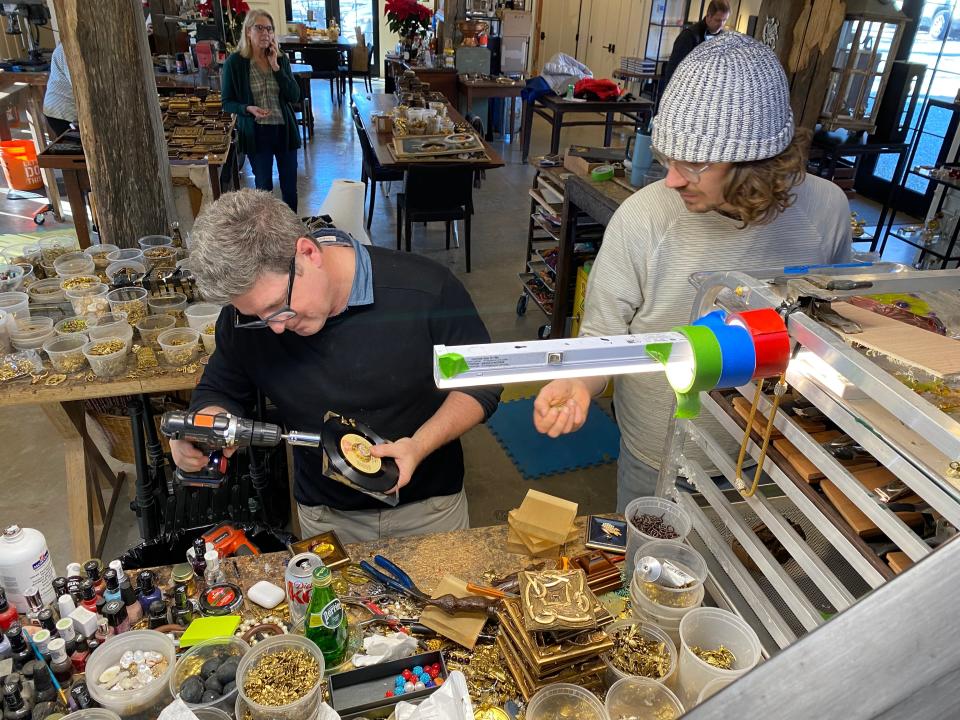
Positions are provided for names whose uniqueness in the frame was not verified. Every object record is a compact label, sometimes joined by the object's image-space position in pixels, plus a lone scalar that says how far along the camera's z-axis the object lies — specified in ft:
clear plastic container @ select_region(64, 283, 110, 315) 9.60
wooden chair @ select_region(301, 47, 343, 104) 40.16
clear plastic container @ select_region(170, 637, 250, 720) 4.38
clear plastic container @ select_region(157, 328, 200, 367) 9.11
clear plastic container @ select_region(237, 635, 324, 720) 4.05
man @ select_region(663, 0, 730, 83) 23.89
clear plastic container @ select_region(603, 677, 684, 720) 4.22
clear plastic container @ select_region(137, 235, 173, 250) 11.69
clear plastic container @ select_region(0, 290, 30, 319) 9.41
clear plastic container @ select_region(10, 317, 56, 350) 9.10
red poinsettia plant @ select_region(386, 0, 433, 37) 32.73
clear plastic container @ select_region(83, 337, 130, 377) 8.72
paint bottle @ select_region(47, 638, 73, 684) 4.61
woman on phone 18.99
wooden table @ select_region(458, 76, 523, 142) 31.04
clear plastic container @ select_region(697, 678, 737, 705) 3.99
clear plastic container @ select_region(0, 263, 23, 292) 10.04
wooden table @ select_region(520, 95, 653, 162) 28.19
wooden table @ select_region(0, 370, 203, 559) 8.57
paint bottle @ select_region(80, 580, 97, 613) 5.07
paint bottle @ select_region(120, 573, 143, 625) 5.21
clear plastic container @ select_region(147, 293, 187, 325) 9.97
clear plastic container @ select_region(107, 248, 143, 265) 10.85
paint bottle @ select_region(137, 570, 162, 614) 5.28
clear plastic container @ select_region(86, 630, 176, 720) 4.31
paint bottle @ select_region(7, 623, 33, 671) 4.63
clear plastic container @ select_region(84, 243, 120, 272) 11.08
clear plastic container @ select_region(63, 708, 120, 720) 4.06
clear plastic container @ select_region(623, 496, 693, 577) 5.12
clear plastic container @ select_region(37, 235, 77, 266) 11.15
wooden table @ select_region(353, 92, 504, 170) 19.15
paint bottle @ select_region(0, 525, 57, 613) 5.46
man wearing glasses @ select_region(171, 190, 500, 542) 5.98
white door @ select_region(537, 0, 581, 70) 43.37
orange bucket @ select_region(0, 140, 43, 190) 24.81
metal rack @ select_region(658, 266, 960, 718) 3.29
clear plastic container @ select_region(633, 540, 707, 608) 4.77
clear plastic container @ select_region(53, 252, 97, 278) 10.46
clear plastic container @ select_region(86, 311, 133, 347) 9.16
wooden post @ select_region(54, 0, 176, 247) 10.50
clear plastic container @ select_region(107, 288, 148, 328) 9.73
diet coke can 5.02
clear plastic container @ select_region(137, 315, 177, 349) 9.49
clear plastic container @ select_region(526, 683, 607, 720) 4.23
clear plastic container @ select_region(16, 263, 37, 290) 10.39
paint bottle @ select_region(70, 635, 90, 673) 4.78
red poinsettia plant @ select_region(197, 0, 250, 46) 30.07
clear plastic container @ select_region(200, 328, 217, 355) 9.35
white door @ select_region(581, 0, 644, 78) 36.96
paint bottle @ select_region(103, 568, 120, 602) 5.14
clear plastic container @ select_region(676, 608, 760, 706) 4.23
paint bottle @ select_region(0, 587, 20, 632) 5.03
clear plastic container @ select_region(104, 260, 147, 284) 10.42
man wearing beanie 5.39
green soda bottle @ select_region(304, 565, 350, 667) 4.71
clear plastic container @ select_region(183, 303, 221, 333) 9.58
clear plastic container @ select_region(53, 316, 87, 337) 9.27
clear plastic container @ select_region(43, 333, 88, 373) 8.84
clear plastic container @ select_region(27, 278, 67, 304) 10.09
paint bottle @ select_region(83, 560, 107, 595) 5.20
